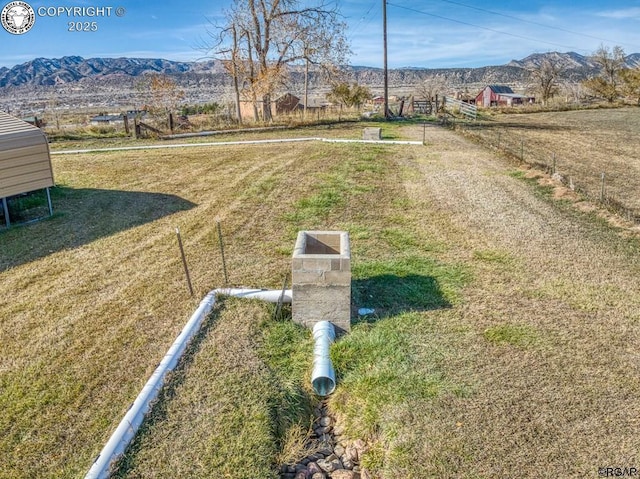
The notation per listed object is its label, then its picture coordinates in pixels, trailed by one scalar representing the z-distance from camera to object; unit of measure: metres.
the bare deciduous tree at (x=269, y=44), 21.64
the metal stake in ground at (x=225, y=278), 5.36
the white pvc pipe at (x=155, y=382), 2.81
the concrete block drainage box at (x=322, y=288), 4.45
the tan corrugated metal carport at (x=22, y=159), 7.47
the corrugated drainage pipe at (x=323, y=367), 3.75
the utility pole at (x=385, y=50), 22.52
